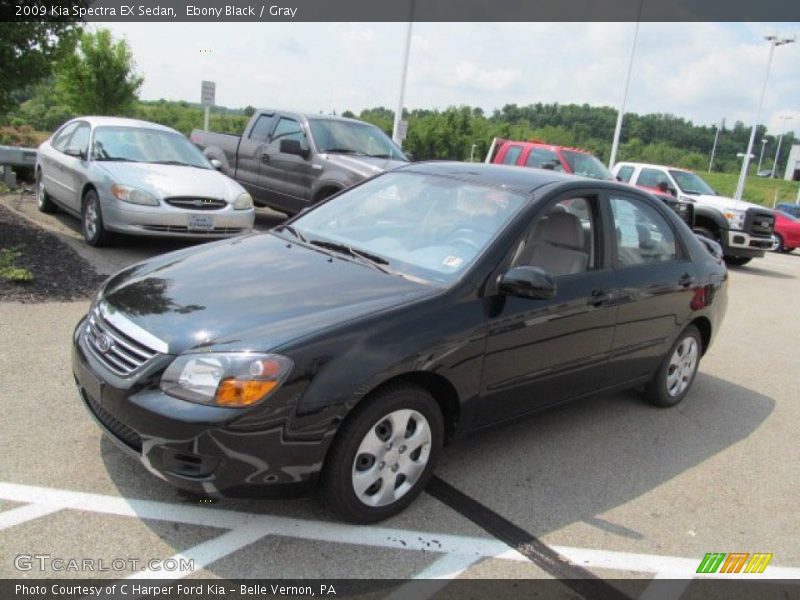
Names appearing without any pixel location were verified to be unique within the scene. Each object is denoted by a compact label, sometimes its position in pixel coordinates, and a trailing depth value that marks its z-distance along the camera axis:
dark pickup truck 9.64
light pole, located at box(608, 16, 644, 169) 28.31
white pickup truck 13.98
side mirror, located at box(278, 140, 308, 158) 9.91
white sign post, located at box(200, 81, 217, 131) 15.94
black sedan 2.82
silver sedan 7.73
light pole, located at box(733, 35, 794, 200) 34.94
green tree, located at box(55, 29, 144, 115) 23.34
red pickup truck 13.22
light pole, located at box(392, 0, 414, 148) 22.20
